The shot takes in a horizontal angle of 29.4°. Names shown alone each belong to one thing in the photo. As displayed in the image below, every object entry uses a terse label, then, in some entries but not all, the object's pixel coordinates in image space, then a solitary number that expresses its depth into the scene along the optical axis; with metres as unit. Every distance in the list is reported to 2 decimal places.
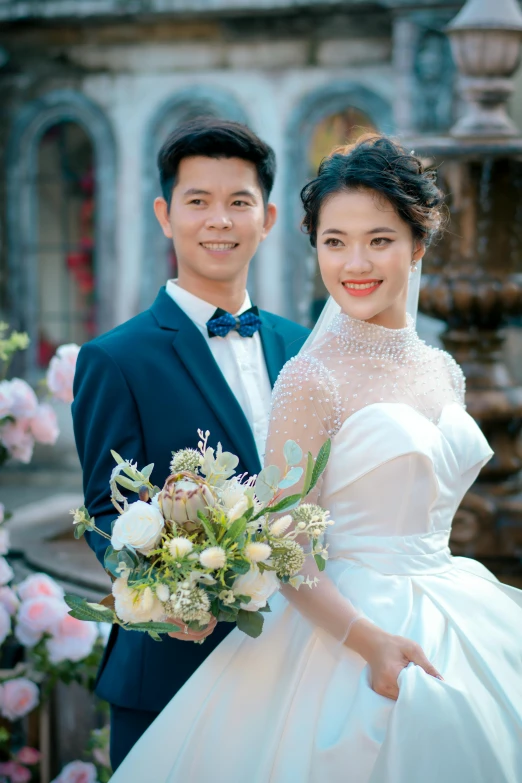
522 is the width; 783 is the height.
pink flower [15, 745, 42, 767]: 3.35
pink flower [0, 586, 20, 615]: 3.42
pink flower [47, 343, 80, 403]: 3.60
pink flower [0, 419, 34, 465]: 3.54
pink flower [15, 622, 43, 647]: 3.34
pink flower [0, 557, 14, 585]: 3.39
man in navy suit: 2.40
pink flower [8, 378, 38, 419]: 3.51
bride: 1.97
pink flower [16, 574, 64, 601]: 3.39
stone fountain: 4.71
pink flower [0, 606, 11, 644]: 3.29
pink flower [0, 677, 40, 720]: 3.27
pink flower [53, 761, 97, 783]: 3.23
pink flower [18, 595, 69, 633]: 3.31
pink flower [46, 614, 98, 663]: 3.30
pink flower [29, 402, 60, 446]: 3.54
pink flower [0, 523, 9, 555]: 3.43
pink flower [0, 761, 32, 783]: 3.32
